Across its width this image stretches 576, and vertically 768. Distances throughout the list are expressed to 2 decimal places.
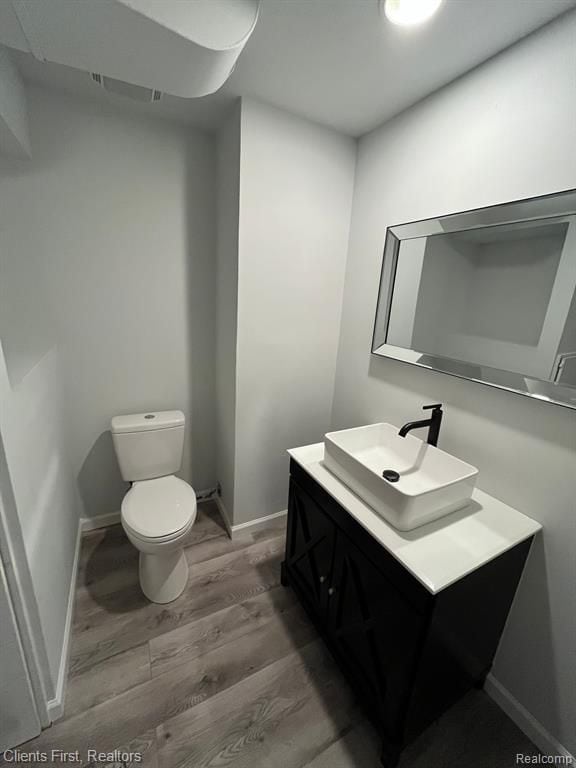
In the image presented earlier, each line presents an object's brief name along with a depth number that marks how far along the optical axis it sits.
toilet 1.45
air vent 1.19
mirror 1.01
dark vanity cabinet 0.93
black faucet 1.30
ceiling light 0.94
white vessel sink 1.02
